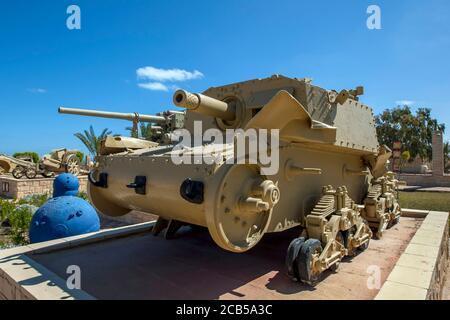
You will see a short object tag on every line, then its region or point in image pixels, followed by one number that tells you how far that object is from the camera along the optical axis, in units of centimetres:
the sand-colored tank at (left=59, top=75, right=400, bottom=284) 329
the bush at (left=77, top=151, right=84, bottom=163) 3021
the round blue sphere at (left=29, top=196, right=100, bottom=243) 582
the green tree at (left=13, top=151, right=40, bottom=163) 2994
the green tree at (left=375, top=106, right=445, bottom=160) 3569
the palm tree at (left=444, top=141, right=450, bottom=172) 4372
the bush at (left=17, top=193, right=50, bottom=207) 1083
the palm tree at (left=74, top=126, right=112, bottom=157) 2437
